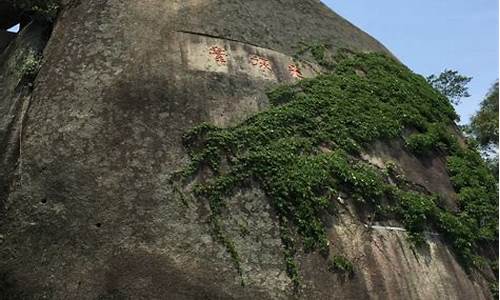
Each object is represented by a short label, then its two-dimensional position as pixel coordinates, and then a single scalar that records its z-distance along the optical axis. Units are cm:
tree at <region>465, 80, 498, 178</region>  2034
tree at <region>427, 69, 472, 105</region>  2536
